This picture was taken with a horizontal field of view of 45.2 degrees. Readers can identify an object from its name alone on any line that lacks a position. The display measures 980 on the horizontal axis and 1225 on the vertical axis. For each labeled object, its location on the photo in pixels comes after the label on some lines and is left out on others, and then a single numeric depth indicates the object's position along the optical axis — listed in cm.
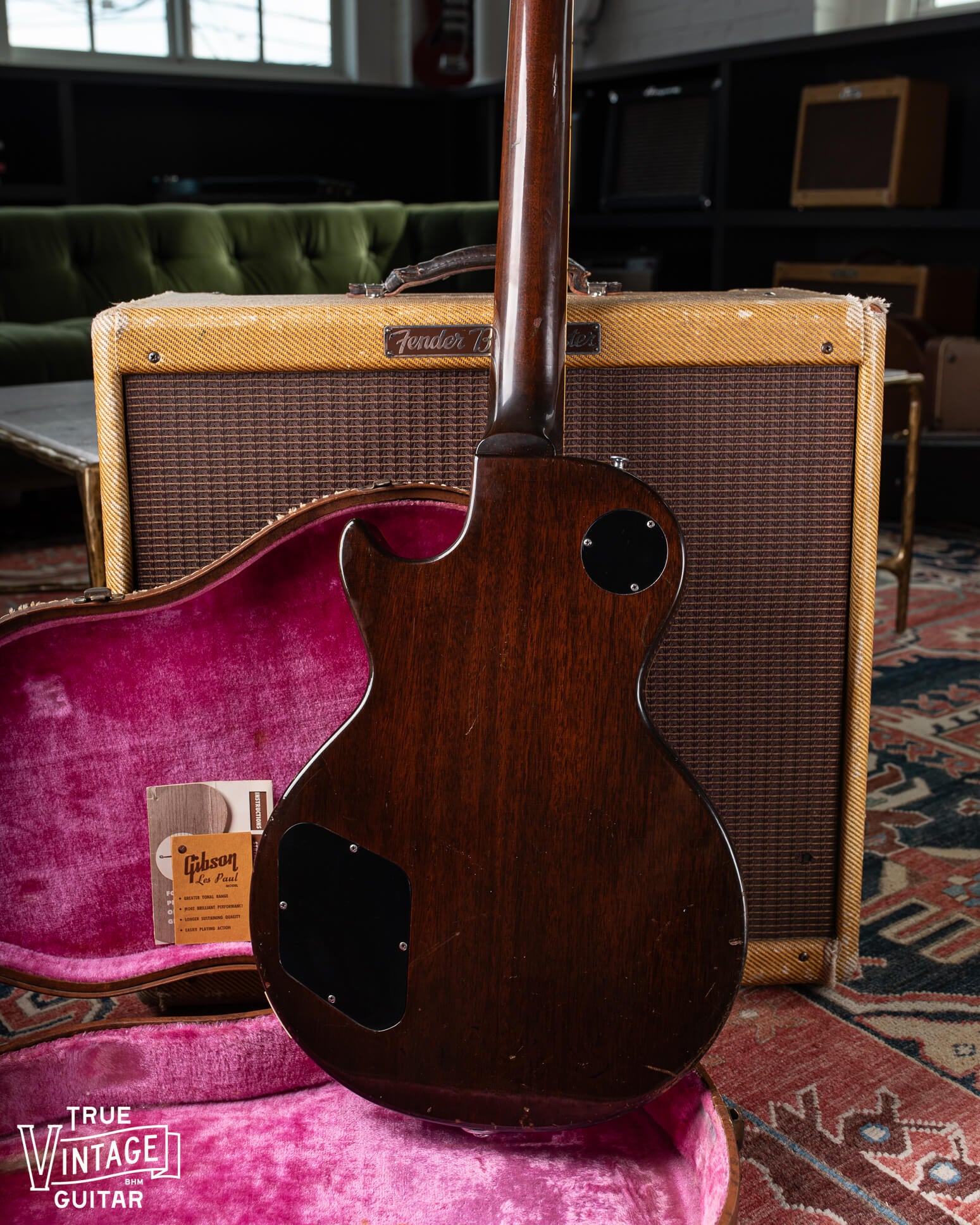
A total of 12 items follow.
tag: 90
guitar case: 74
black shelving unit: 318
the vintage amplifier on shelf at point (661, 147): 348
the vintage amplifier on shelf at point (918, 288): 300
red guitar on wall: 430
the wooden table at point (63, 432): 136
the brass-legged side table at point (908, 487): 194
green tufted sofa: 287
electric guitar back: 70
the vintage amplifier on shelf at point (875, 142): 298
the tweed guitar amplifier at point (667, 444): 93
